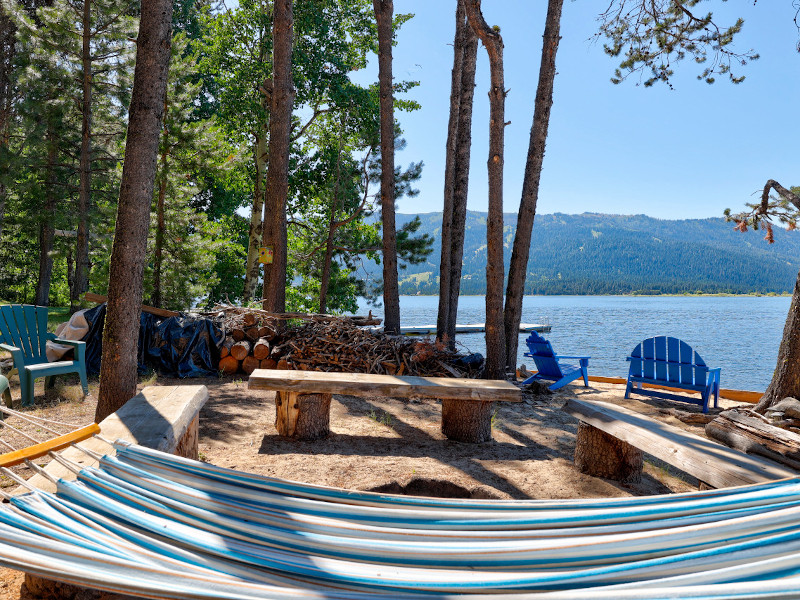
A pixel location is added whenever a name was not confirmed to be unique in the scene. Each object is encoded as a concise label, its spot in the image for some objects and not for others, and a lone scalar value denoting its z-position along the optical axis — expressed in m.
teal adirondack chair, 4.45
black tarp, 6.04
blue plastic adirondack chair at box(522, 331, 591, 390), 5.97
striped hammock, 1.00
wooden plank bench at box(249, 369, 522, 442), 3.50
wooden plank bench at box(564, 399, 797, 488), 1.79
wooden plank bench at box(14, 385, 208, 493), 1.69
